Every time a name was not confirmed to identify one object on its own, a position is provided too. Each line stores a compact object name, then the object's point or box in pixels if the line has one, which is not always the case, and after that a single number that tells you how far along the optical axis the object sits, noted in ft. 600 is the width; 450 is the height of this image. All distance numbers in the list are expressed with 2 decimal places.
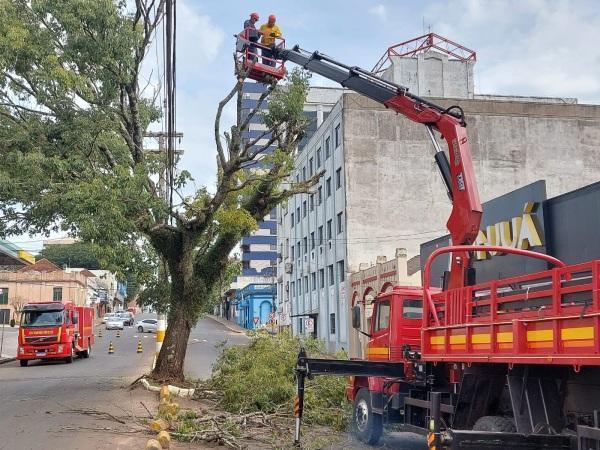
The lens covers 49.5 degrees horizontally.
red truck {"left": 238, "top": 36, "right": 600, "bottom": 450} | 19.69
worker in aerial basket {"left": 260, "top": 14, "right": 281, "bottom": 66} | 47.67
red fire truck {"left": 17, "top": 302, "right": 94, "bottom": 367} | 90.27
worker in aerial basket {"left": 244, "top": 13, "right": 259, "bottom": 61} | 47.29
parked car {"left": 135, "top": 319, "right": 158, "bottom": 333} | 180.62
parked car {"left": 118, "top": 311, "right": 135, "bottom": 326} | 221.44
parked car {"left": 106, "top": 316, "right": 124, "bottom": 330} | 204.23
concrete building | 126.00
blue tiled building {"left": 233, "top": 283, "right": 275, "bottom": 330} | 269.23
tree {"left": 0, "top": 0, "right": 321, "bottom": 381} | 45.44
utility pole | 54.19
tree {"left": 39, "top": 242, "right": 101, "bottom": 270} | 352.49
